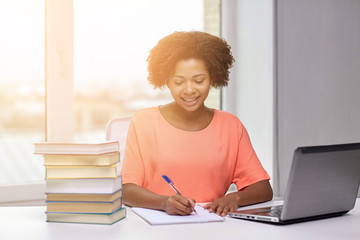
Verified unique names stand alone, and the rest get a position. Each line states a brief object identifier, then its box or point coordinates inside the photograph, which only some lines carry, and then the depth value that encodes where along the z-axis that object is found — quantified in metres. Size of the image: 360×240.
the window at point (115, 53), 3.24
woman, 1.97
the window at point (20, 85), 3.04
